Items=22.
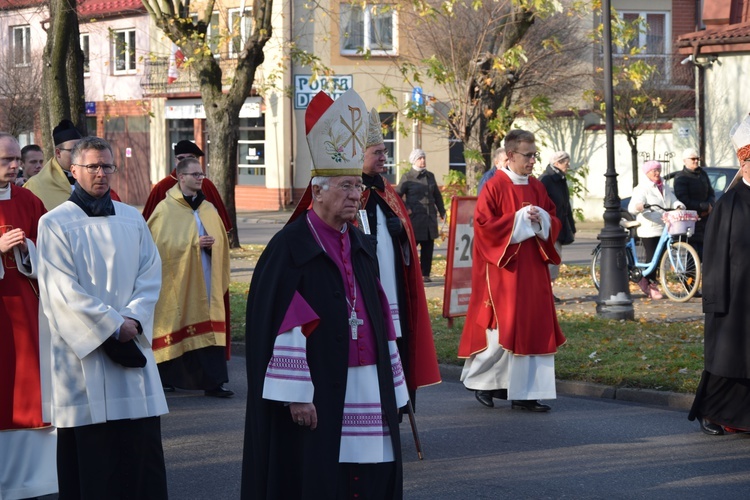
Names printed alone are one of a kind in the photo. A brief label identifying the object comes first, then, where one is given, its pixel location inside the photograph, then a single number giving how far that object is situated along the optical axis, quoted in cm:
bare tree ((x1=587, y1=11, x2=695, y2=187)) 3262
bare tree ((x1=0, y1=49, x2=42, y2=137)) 4000
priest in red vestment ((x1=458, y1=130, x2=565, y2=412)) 947
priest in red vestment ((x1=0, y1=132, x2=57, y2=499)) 666
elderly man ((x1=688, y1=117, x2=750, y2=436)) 832
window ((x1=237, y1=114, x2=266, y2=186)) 4128
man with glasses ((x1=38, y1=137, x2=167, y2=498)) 598
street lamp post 1413
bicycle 1611
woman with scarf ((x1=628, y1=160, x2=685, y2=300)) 1677
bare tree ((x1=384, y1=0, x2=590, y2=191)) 1902
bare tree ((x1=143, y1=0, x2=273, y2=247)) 2228
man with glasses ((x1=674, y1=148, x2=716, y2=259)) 1650
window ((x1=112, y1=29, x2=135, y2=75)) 4538
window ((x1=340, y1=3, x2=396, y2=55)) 3859
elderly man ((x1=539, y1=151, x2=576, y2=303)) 1508
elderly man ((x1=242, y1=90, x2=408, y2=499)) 496
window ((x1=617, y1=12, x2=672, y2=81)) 3657
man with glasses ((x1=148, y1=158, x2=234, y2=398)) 1037
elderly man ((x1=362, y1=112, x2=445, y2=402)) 781
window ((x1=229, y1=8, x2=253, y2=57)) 2204
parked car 2088
